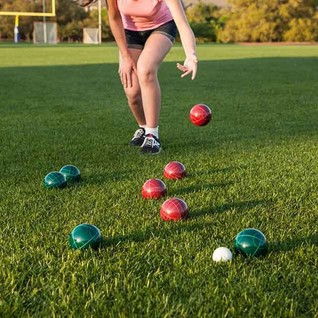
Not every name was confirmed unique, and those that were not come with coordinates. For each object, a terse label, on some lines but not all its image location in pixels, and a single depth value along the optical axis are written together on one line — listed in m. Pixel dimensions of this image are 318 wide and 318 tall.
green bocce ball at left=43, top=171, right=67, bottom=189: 5.84
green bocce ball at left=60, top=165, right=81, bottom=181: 6.09
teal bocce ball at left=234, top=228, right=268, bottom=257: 3.92
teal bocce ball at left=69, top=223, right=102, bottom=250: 4.06
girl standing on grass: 7.95
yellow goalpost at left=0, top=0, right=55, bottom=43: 45.69
